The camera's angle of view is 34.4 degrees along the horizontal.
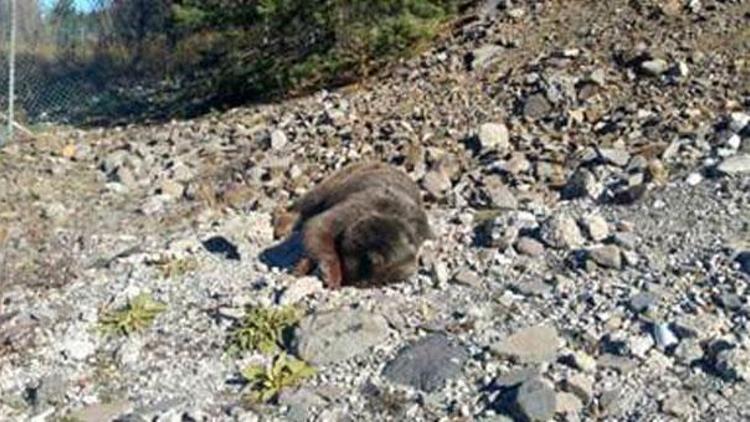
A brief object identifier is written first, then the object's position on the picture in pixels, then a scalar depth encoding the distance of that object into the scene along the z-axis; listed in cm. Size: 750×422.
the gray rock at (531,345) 524
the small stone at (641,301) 543
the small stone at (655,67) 841
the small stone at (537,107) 832
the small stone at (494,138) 793
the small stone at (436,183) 738
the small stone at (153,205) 803
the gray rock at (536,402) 479
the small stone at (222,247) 671
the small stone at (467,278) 606
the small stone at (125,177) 883
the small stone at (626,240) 605
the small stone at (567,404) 482
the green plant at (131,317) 597
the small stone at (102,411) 526
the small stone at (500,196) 700
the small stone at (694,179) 668
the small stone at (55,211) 816
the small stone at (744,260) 561
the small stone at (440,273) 610
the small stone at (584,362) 509
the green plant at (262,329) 564
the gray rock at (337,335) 548
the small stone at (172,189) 835
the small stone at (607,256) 589
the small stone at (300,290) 598
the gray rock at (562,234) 619
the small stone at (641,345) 514
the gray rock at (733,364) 487
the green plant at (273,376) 527
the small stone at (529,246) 620
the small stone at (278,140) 886
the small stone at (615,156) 727
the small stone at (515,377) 504
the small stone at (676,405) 475
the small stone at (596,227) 622
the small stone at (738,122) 724
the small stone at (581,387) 490
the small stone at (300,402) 508
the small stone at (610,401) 482
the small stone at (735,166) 662
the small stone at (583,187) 695
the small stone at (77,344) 580
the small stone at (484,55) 945
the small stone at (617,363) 507
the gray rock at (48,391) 545
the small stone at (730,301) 534
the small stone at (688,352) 505
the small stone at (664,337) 517
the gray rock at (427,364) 519
